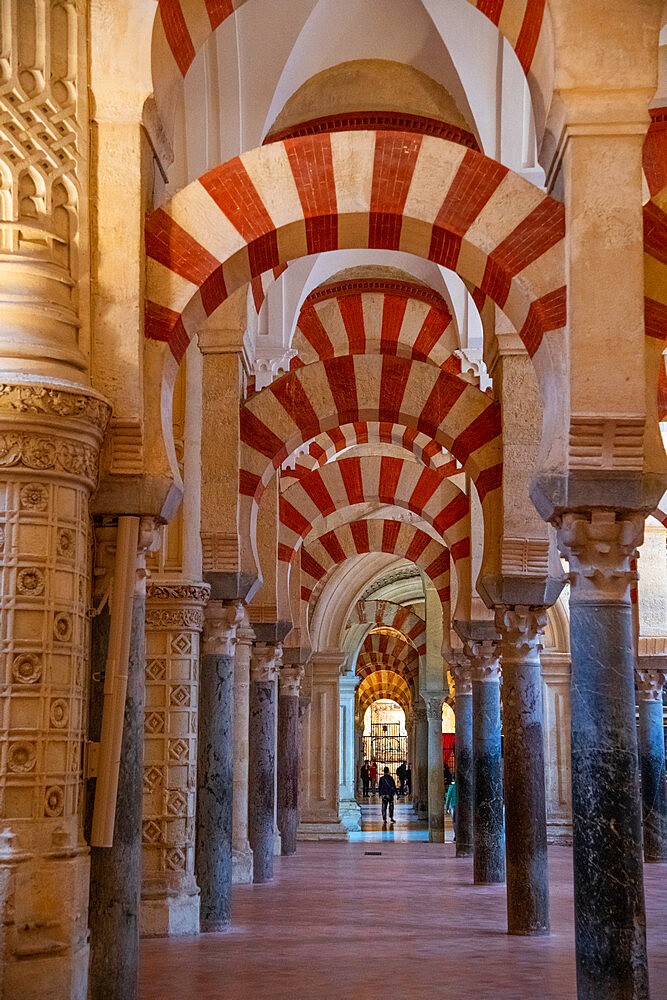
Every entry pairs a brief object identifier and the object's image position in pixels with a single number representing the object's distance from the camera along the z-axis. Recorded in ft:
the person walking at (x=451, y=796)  66.49
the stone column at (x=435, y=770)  59.62
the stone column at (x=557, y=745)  54.85
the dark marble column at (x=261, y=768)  38.73
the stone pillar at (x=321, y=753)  60.80
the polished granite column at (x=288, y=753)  51.42
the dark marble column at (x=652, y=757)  48.49
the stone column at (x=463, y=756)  47.65
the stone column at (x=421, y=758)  82.79
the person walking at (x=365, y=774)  106.83
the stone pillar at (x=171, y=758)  27.12
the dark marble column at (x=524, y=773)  27.02
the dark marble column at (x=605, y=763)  17.56
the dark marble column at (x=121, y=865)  17.76
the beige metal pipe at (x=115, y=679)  17.53
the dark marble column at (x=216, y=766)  28.19
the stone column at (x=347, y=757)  65.46
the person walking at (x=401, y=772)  116.06
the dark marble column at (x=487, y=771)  36.76
